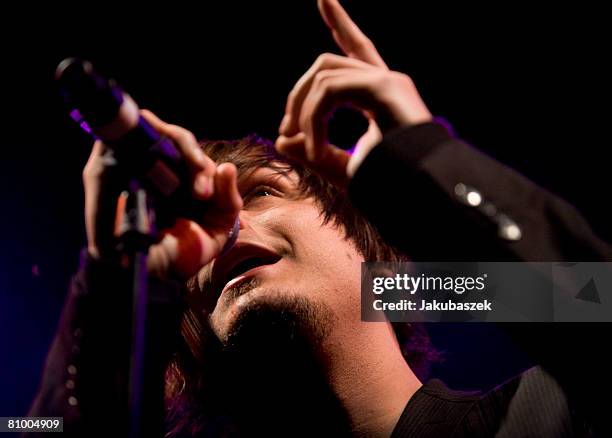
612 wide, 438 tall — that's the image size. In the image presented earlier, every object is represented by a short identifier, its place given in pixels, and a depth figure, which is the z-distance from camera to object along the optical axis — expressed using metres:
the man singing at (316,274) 1.86
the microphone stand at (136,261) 1.86
